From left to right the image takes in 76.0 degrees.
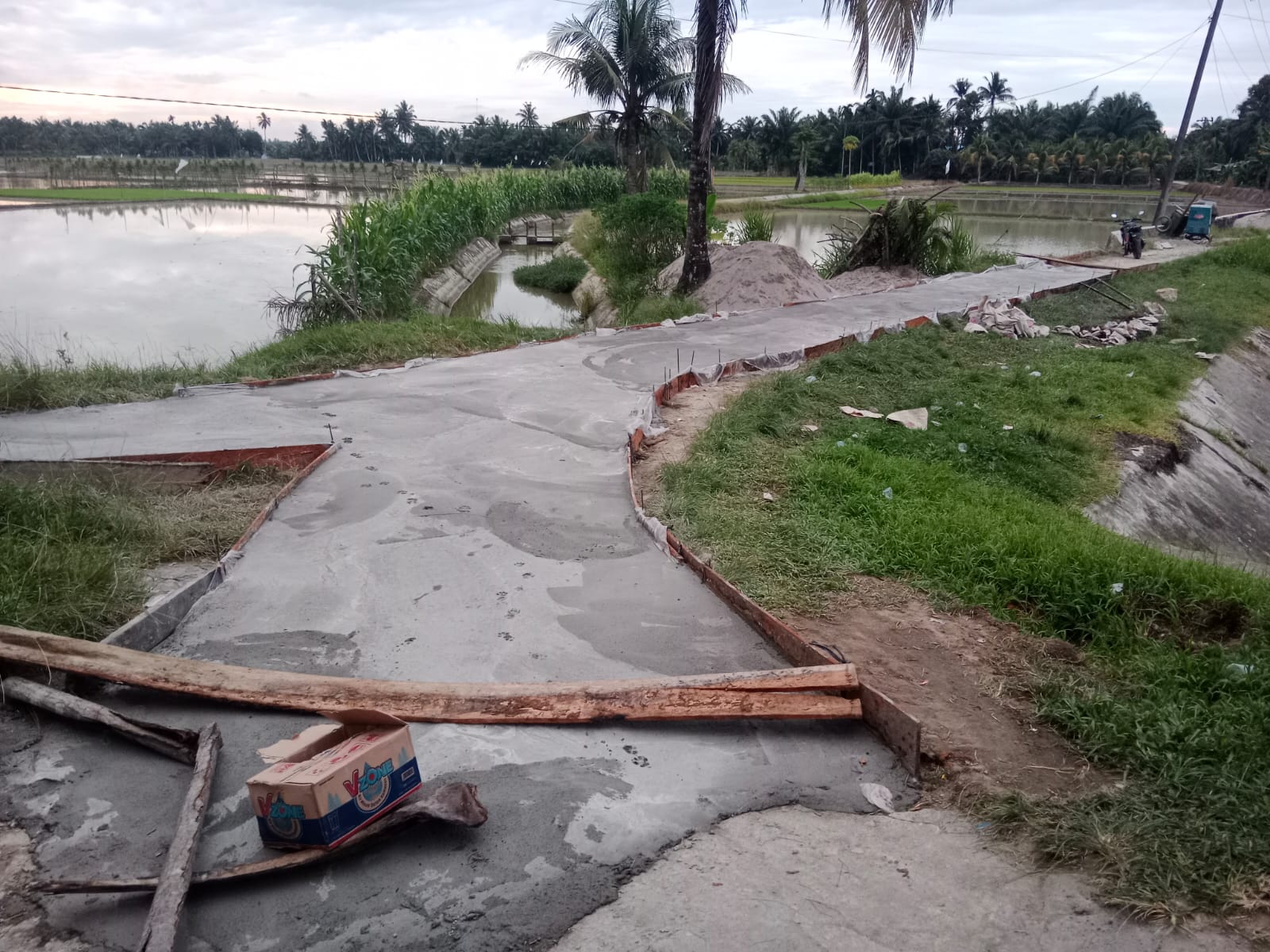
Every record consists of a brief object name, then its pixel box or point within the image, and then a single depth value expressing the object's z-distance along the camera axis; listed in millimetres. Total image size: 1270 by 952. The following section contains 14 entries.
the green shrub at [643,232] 13547
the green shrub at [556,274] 17266
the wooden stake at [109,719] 2398
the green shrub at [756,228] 14742
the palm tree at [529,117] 54094
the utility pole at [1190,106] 21250
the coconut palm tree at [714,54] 8367
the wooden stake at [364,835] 1858
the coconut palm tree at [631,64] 20438
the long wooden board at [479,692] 2613
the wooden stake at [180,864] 1715
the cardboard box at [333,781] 1941
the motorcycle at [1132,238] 17406
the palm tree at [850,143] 50500
